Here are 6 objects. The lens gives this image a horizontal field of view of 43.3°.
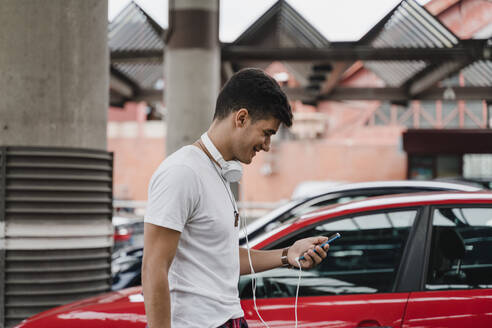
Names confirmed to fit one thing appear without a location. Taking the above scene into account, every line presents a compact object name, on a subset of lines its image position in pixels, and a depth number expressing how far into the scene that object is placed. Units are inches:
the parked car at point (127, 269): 242.4
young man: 79.6
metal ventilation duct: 193.2
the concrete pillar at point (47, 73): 191.2
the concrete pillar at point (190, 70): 504.1
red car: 130.2
